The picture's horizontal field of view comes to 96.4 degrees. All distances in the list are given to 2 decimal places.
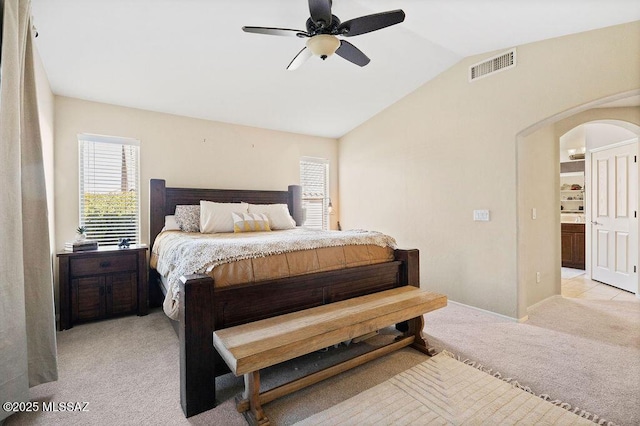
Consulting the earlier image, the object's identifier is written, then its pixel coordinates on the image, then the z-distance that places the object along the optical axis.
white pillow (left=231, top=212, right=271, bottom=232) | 3.60
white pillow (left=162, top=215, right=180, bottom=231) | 3.73
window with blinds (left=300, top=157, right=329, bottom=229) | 5.28
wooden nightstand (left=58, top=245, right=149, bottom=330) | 2.88
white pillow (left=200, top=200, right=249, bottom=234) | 3.57
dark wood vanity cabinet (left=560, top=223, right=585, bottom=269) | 5.52
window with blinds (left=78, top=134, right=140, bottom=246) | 3.46
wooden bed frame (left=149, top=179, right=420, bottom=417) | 1.67
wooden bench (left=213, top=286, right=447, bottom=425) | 1.52
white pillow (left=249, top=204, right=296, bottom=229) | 4.03
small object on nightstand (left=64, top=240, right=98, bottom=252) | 3.01
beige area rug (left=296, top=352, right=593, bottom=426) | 1.61
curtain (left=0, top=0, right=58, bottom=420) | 1.49
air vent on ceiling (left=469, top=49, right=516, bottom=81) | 3.05
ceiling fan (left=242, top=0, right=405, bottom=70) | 1.99
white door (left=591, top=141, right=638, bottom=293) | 4.01
